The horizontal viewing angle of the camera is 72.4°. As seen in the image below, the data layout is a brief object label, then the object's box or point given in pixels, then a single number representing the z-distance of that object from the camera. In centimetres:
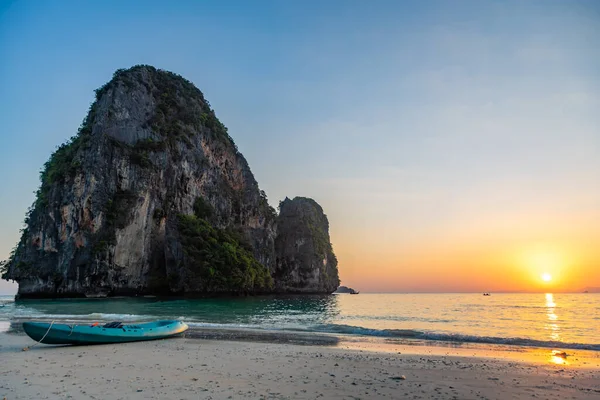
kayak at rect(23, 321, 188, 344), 1292
